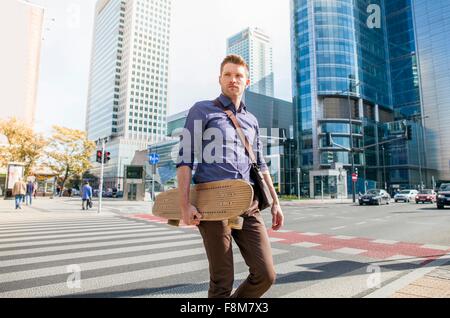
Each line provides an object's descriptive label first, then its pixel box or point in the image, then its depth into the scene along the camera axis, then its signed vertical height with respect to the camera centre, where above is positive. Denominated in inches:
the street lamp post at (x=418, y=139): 2773.1 +494.7
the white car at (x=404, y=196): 1230.9 -30.3
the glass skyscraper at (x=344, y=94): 2247.8 +790.0
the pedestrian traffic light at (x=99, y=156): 651.5 +74.4
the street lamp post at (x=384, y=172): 2564.0 +153.0
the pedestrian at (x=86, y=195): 701.3 -15.9
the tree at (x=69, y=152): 1592.0 +209.0
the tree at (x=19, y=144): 1366.9 +220.1
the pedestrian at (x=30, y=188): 853.8 +1.1
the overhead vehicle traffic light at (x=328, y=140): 873.8 +150.7
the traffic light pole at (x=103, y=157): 635.5 +72.7
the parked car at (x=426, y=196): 1085.6 -26.4
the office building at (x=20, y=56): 2431.1 +1204.6
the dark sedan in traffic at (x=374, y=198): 962.7 -30.2
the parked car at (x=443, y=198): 725.6 -22.4
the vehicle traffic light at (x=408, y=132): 801.1 +159.3
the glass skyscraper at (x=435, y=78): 3006.9 +1191.4
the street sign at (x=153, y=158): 805.3 +86.4
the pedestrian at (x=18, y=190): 633.0 -3.7
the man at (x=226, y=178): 74.5 +3.0
